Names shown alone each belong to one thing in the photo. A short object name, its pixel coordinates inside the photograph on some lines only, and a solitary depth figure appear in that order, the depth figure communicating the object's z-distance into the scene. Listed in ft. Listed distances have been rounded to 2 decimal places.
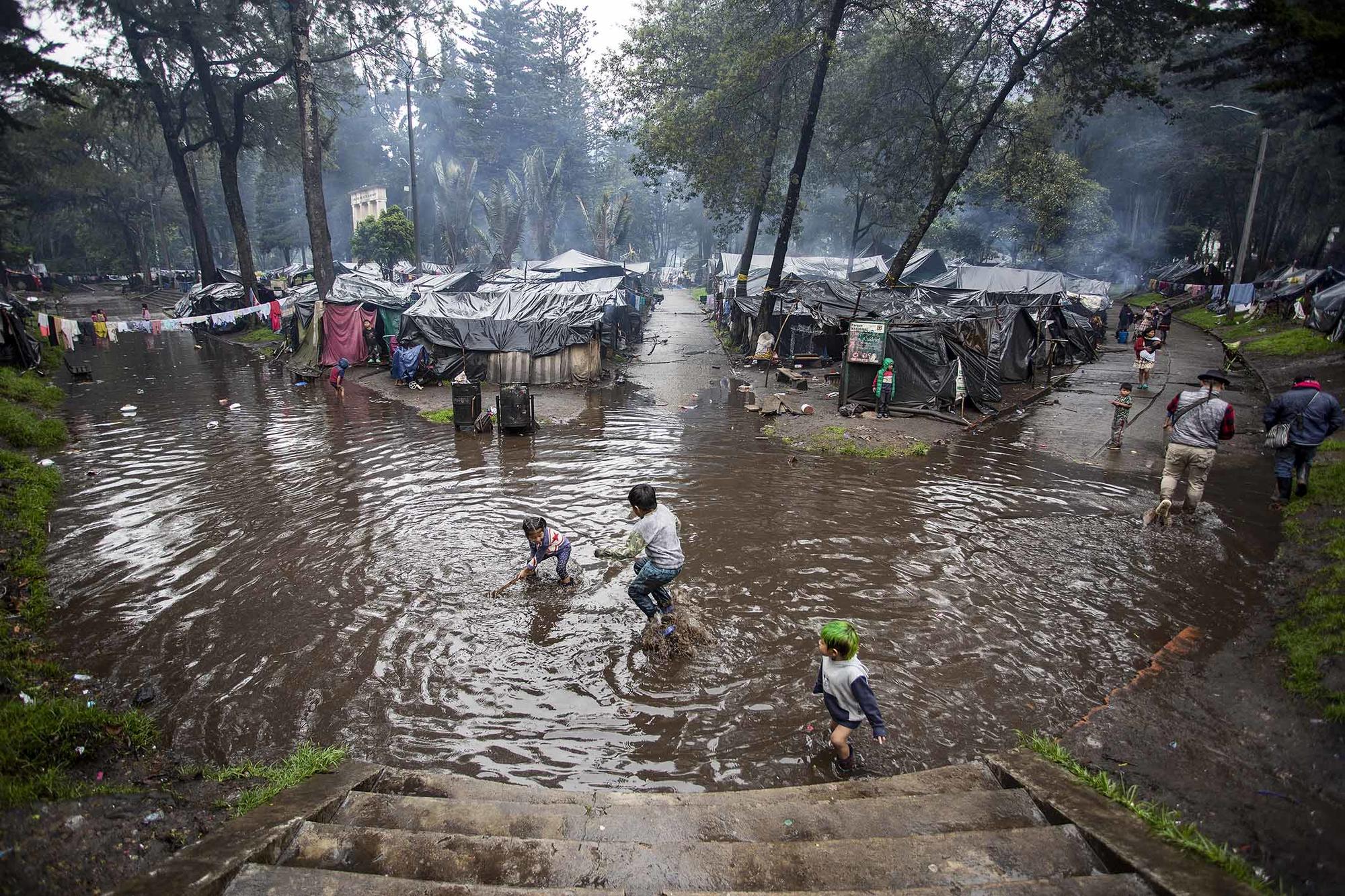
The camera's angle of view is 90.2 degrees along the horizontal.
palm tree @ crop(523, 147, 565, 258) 164.86
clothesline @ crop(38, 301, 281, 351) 70.08
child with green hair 14.26
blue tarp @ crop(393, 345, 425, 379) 63.93
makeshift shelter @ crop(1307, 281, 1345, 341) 61.77
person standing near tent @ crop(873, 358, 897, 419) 49.61
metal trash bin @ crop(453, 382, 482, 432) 47.14
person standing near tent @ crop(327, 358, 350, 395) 60.08
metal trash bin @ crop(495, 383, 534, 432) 46.16
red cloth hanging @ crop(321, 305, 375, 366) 72.90
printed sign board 49.70
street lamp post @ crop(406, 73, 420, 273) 90.53
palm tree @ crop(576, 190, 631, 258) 159.84
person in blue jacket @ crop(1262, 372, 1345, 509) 27.53
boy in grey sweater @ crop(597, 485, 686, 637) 19.48
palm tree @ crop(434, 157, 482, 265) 157.58
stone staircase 9.56
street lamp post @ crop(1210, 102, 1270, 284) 78.89
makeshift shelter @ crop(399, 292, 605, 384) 64.64
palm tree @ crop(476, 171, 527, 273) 150.71
